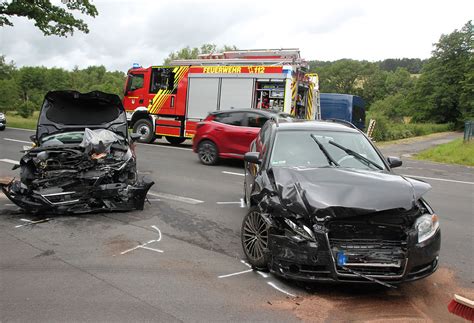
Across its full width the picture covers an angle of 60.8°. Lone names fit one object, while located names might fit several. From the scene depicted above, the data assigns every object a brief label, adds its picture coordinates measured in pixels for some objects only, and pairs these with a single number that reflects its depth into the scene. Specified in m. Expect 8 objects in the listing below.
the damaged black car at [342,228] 3.55
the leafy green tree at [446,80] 59.31
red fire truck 14.26
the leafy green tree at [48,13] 19.83
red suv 11.13
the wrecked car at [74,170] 5.98
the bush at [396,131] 27.48
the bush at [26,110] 50.81
